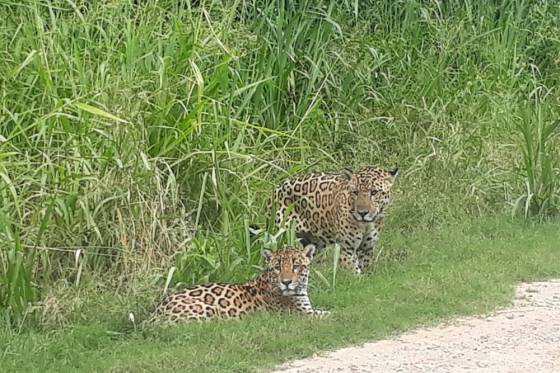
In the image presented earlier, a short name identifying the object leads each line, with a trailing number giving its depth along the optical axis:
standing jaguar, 19.08
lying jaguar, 15.29
